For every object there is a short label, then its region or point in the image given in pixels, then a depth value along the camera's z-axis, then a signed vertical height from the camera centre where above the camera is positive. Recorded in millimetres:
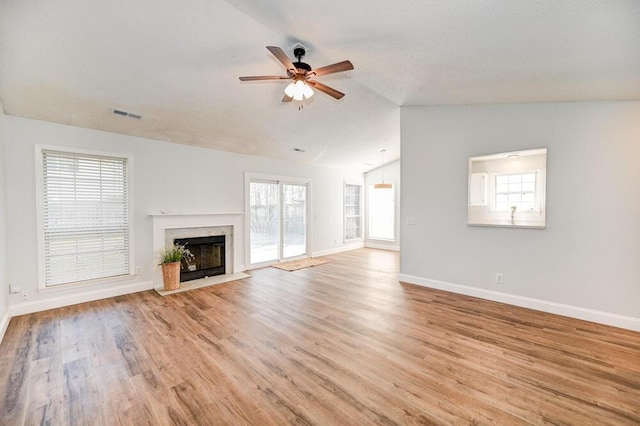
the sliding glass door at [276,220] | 5961 -326
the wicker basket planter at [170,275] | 4285 -1106
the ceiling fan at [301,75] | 2311 +1241
